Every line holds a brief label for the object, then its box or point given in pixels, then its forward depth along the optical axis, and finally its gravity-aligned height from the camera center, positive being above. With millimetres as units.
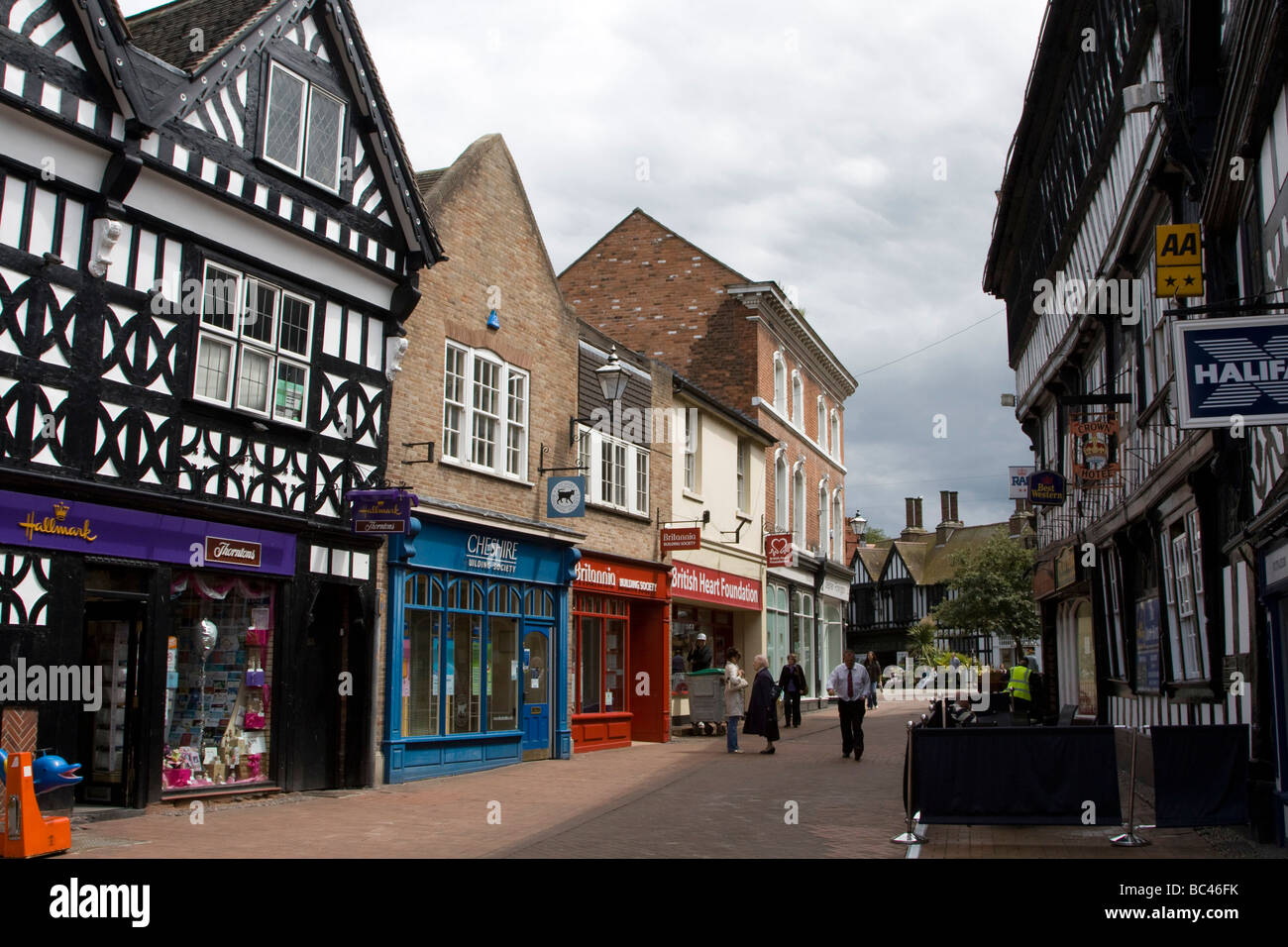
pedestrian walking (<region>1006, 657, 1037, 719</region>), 21219 -853
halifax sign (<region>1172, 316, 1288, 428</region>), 7816 +1796
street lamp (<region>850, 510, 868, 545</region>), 38334 +3762
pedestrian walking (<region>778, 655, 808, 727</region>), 25516 -971
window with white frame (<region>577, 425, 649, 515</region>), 20938 +3092
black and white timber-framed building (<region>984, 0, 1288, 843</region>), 9734 +3444
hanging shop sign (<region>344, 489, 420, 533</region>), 14219 +1525
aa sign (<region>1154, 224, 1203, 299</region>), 11180 +3560
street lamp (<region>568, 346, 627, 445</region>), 19062 +4159
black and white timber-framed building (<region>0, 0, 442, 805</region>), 10875 +2789
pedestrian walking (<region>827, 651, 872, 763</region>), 18156 -855
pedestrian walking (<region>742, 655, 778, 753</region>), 19344 -1078
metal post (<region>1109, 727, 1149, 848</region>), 9742 -1615
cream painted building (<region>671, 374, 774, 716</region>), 25141 +2669
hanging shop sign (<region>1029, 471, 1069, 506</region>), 19766 +2516
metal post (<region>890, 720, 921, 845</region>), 10094 -1649
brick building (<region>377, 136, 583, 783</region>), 15727 +2004
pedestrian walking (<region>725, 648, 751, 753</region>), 19469 -912
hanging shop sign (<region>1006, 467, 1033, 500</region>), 23078 +3114
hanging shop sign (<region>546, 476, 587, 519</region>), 18500 +2206
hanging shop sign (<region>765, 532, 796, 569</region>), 29703 +2257
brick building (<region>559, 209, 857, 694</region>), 30812 +7925
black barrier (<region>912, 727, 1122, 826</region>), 9703 -1098
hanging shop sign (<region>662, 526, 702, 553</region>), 22891 +1962
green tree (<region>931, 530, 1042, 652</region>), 54750 +2078
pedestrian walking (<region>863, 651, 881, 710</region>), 30034 -747
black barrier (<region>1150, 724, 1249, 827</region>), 9633 -1061
